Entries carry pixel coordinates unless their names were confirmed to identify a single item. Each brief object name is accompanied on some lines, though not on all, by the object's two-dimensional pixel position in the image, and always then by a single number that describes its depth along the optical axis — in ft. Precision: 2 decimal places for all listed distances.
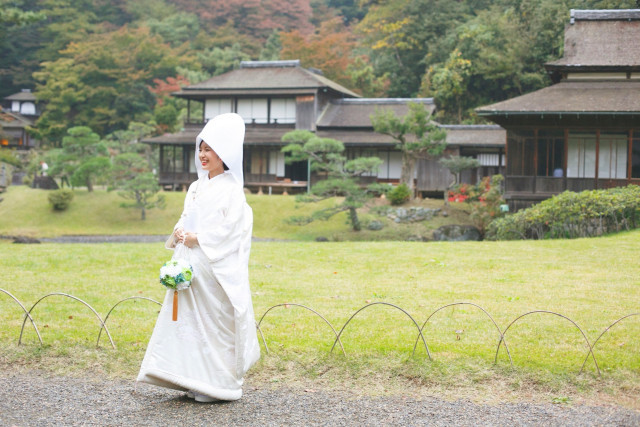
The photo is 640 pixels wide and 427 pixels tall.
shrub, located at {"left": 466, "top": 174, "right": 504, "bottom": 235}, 73.87
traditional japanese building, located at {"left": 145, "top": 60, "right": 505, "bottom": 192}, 99.66
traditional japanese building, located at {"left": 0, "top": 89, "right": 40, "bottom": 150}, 147.13
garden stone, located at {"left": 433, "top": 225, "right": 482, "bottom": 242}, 73.92
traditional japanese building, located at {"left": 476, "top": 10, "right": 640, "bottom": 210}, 69.67
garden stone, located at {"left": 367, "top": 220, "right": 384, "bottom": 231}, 79.30
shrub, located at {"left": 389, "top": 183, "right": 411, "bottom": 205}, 84.58
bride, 17.65
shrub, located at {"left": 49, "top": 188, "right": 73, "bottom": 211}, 89.76
